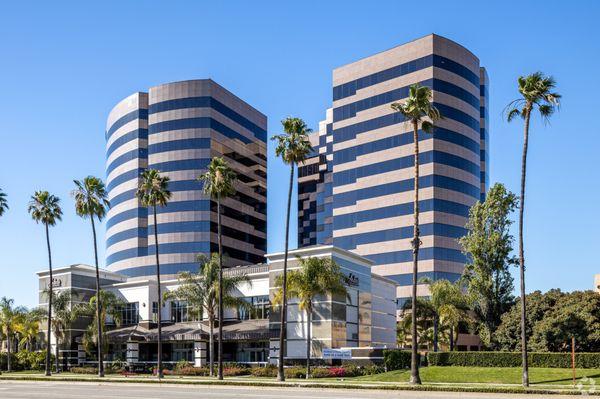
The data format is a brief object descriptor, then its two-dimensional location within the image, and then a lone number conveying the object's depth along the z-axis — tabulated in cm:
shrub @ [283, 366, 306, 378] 5822
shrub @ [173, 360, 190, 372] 6996
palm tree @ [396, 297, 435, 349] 7044
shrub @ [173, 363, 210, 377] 6488
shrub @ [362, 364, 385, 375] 5756
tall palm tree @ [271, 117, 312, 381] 5678
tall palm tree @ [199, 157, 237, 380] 5988
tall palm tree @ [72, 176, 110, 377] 7044
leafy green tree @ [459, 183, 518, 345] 6672
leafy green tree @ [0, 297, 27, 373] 8056
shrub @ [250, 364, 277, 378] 6034
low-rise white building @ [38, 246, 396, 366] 6456
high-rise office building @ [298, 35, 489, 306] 10356
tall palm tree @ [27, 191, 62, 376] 7512
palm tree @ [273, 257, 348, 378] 5753
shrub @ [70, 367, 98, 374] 7481
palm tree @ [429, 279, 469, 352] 6850
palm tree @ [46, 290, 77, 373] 7994
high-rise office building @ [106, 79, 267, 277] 11494
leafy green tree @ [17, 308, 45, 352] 8156
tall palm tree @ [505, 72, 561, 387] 4575
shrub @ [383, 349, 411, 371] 5878
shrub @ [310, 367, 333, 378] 5631
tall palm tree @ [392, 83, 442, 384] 4816
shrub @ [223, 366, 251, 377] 6275
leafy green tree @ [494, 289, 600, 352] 5334
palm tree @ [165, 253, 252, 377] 6488
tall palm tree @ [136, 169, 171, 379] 6488
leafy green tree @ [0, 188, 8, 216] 8251
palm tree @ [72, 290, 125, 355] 7912
